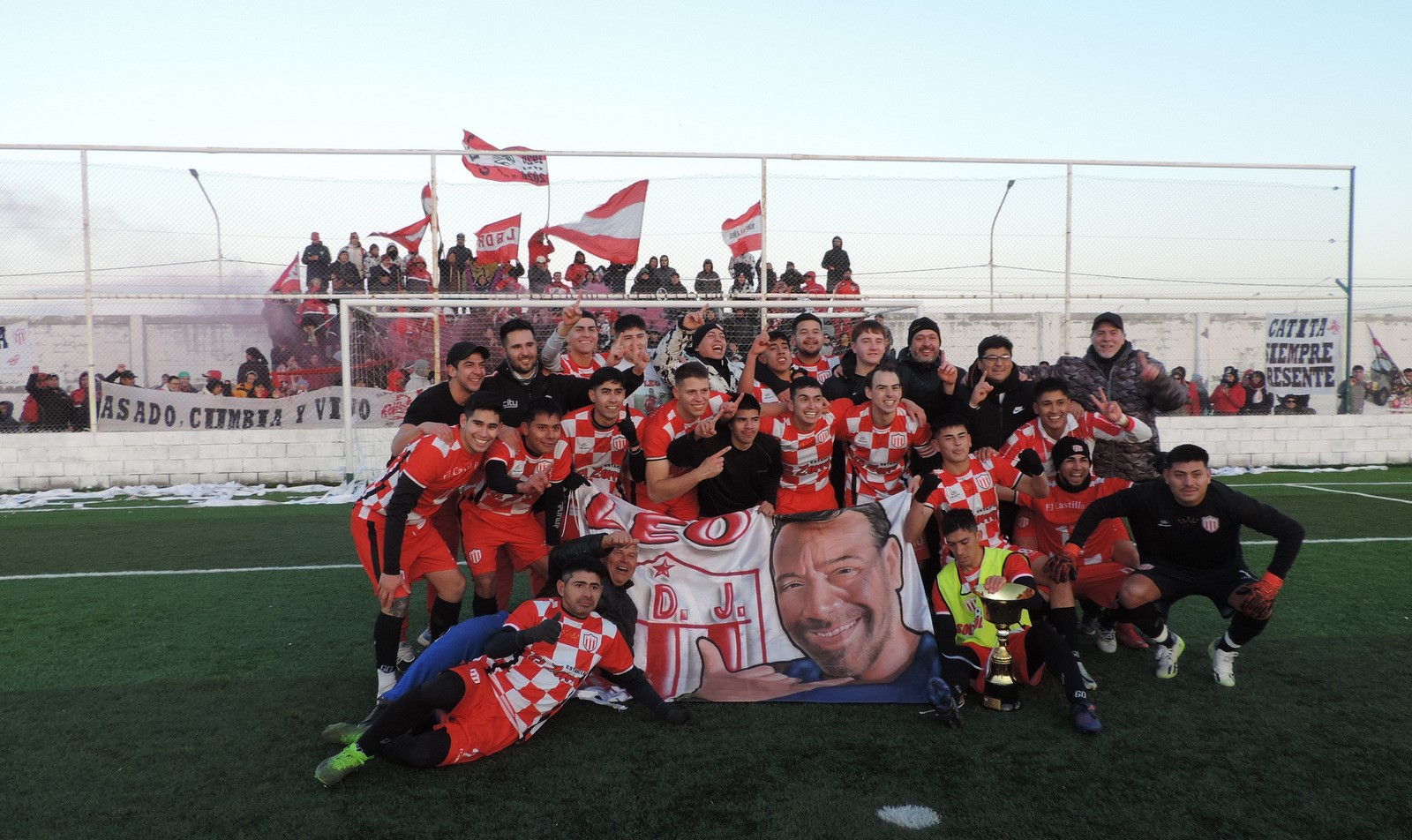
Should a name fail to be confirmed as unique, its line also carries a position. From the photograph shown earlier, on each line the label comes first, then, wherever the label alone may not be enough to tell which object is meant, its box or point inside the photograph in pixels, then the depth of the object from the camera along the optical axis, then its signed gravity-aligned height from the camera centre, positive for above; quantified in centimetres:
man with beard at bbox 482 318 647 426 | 540 +2
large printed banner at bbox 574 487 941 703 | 430 -112
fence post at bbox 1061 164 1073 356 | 1222 +212
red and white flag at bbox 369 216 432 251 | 1149 +190
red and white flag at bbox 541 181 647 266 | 1134 +199
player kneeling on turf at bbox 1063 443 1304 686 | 439 -83
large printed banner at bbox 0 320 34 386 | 1143 +42
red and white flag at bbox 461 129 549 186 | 1169 +283
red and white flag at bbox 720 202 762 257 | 1159 +197
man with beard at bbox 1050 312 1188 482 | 561 +0
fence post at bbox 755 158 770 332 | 1159 +172
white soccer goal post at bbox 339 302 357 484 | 1162 -4
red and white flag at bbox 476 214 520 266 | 1149 +183
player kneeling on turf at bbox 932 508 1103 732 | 408 -114
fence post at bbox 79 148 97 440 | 1145 +145
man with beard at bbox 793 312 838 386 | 581 +29
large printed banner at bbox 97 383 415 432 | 1189 -34
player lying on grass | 347 -125
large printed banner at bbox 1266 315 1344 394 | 1300 +48
